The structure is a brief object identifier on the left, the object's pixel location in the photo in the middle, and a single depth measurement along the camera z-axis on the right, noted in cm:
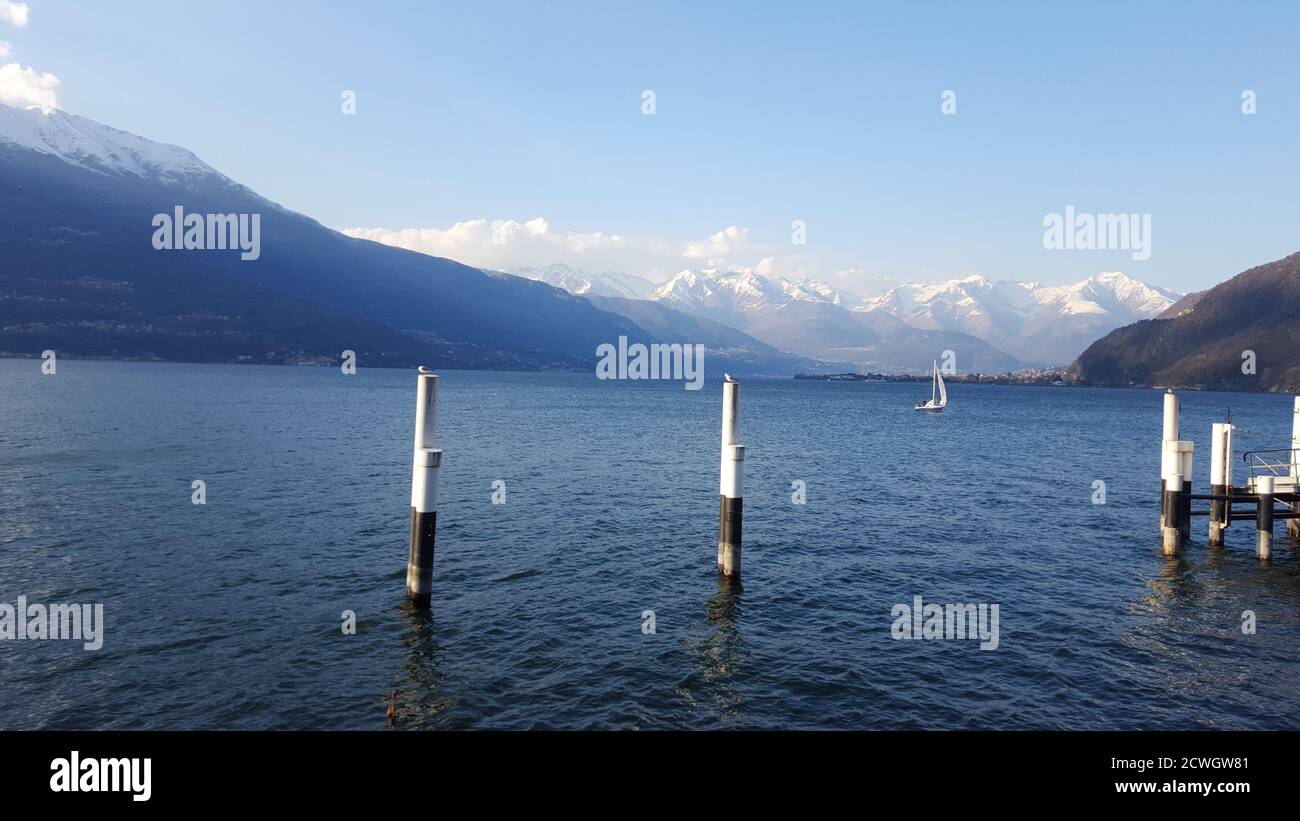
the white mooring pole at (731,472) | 2841
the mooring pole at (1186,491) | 3472
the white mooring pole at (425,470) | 2472
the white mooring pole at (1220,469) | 3600
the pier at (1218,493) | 3425
